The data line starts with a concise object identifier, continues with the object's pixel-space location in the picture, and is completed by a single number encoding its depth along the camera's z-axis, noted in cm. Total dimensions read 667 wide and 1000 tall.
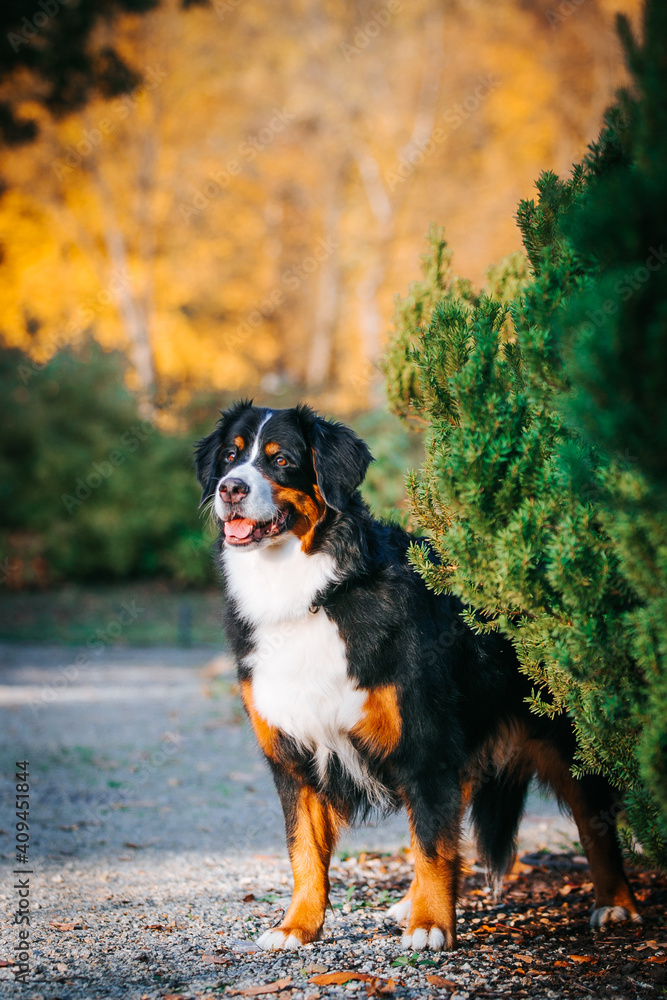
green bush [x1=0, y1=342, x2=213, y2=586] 1644
